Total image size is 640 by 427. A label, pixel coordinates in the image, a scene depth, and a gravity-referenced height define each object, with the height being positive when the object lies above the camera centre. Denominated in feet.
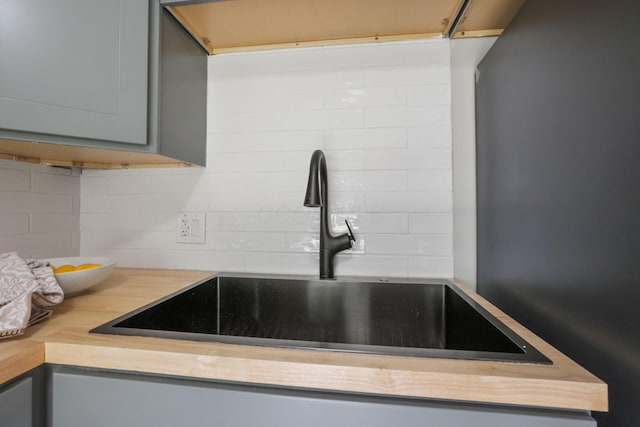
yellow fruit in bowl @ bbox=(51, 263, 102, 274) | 2.77 -0.48
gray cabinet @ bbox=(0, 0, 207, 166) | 2.37 +1.25
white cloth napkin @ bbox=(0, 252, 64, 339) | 1.86 -0.54
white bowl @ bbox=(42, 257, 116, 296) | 2.49 -0.52
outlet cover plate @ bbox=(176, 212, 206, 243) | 3.89 -0.11
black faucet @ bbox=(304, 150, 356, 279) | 3.30 -0.21
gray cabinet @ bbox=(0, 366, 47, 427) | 1.61 -1.04
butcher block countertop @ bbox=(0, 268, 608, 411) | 1.46 -0.80
